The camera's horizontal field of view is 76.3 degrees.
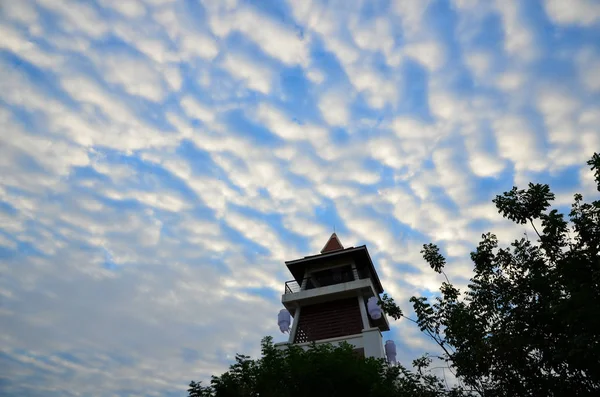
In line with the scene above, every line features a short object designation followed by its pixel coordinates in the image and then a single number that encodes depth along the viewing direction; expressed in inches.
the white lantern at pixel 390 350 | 836.7
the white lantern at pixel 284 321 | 866.1
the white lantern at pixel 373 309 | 802.8
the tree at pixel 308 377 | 477.4
